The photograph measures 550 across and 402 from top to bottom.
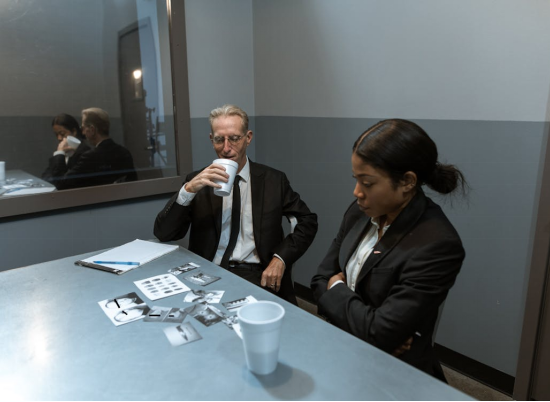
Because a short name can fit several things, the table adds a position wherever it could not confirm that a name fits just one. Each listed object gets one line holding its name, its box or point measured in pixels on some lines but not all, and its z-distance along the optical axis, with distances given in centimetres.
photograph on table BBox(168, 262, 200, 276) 160
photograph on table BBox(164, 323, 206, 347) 112
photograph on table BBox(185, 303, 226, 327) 122
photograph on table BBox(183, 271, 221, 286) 150
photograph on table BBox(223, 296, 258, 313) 130
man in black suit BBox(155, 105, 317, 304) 197
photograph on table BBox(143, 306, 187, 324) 124
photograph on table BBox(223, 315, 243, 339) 117
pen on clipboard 168
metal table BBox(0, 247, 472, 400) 91
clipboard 164
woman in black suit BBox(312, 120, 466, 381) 119
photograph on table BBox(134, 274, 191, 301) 141
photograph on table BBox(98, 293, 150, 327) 125
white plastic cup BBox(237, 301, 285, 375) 91
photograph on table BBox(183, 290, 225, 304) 136
